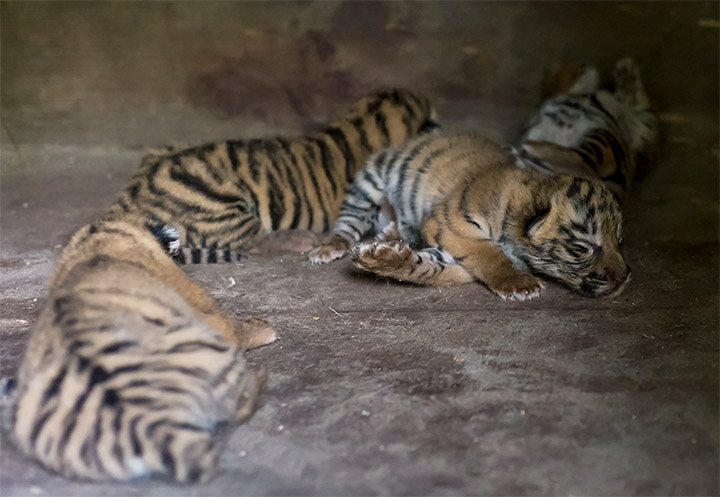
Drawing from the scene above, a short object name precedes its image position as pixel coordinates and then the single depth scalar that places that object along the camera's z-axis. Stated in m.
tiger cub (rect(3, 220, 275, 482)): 1.85
